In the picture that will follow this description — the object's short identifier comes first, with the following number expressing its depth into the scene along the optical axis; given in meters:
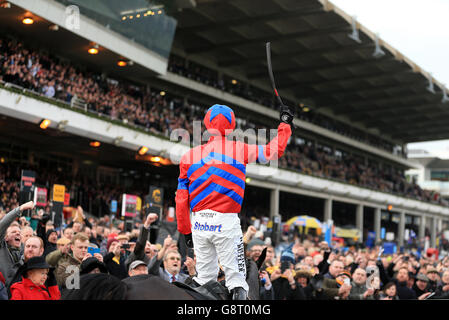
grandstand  20.25
